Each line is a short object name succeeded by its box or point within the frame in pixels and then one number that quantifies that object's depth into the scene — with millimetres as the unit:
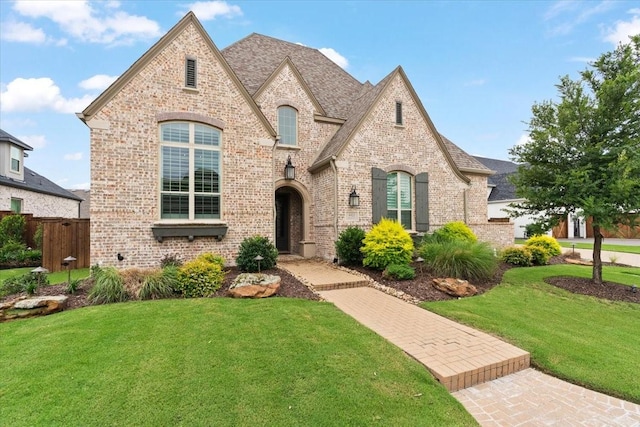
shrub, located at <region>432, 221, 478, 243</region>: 11234
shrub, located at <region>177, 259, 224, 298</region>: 6805
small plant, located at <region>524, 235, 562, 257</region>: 12766
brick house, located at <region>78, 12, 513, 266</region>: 8625
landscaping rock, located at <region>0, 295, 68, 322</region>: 5426
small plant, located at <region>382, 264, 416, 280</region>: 8477
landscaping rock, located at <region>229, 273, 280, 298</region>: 6637
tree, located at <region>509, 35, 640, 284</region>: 7582
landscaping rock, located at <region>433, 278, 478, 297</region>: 7512
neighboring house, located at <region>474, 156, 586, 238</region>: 26922
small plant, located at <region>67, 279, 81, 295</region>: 6613
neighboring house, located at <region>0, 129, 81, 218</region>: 16281
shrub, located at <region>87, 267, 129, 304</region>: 6219
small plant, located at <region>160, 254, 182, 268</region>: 8595
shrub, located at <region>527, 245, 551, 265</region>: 11875
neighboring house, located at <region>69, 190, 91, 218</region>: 33156
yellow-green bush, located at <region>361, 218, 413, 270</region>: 9211
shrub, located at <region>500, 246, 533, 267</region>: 11625
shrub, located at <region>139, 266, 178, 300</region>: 6570
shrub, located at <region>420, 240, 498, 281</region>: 8688
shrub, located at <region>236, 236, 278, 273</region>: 8961
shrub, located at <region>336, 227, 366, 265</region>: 10250
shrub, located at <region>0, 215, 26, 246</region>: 11539
